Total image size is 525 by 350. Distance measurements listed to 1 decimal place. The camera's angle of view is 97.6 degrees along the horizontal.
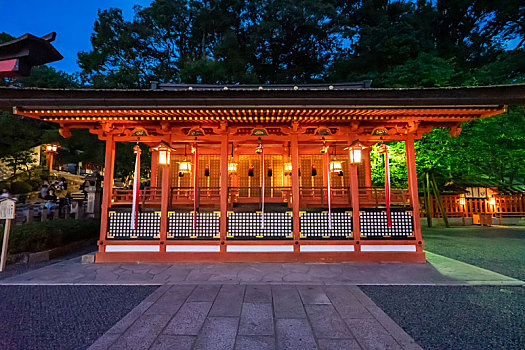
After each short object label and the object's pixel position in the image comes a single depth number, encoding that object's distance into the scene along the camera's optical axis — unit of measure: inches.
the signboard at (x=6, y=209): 296.5
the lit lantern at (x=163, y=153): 313.4
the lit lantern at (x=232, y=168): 486.1
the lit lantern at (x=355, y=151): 308.5
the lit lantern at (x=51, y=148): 580.2
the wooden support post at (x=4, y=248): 286.5
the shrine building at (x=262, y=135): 270.1
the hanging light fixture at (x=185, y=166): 462.3
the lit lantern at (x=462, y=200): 695.9
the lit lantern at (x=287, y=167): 497.8
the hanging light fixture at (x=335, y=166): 442.9
